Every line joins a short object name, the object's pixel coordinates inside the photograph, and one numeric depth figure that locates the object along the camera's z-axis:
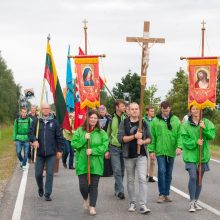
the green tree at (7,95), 91.82
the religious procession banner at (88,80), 10.50
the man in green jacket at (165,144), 10.14
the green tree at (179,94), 73.16
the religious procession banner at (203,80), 10.00
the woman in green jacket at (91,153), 9.09
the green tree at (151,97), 57.88
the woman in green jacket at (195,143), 9.34
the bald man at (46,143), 10.61
